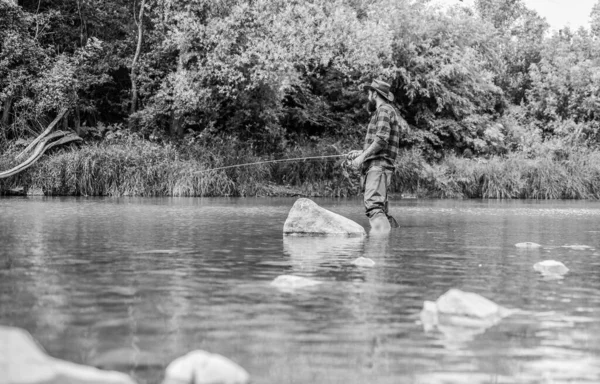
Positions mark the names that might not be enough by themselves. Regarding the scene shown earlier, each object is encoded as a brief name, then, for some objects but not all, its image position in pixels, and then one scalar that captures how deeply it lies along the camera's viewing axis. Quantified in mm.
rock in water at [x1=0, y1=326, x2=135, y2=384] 2752
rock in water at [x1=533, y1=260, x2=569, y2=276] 7906
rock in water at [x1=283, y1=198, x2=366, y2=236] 12195
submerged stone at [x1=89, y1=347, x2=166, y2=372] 4012
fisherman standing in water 13227
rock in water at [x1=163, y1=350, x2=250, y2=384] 3514
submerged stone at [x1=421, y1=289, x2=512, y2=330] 5246
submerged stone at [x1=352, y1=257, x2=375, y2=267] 8380
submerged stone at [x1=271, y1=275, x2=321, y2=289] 6793
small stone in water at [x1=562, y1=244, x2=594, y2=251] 10484
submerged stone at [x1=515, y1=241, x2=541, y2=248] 10781
